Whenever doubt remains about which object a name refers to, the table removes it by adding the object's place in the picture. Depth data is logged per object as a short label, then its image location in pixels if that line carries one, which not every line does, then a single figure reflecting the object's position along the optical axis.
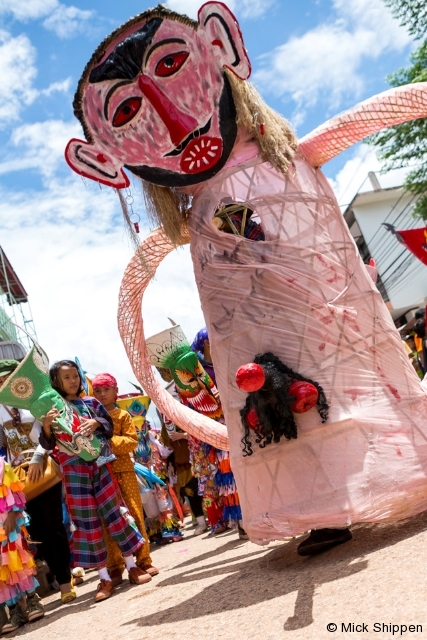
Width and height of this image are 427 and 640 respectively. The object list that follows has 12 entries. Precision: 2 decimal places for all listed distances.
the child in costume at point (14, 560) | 4.70
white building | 32.09
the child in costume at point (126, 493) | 5.05
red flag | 8.09
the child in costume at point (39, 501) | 5.23
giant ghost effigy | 3.40
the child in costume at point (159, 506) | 7.76
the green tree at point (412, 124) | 13.13
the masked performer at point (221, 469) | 6.32
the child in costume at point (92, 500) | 4.81
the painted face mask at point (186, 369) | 5.92
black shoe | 3.54
